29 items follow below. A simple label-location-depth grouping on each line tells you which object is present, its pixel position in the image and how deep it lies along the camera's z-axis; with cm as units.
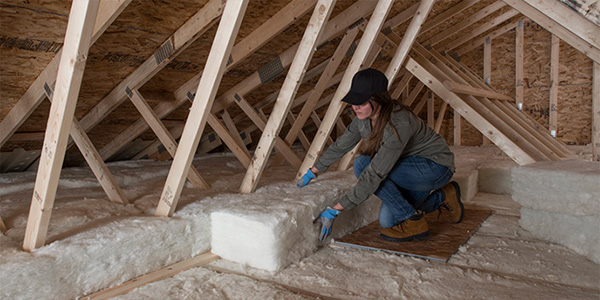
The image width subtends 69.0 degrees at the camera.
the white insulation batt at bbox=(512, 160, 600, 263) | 227
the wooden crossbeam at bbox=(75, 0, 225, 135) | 245
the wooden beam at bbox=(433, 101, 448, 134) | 697
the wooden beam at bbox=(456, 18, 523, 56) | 651
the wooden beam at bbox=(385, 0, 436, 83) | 342
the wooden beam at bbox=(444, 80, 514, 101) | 369
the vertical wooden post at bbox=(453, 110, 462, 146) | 693
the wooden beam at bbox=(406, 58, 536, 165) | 323
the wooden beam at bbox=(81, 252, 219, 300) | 179
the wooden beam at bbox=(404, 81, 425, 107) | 618
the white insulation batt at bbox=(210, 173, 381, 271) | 210
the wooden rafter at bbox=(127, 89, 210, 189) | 294
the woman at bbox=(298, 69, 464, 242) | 225
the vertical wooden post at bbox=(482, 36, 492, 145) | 677
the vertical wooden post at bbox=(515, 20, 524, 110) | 643
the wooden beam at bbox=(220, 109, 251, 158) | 416
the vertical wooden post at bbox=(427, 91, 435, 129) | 704
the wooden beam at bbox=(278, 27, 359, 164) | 357
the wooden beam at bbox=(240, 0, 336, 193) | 245
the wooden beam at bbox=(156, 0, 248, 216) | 188
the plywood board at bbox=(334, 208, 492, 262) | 234
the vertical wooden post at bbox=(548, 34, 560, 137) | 618
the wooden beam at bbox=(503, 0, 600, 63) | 391
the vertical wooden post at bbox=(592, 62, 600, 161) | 330
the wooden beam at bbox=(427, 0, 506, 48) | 532
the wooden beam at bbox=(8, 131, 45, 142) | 314
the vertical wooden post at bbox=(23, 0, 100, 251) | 153
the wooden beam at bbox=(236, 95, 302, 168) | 363
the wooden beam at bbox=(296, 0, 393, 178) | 288
